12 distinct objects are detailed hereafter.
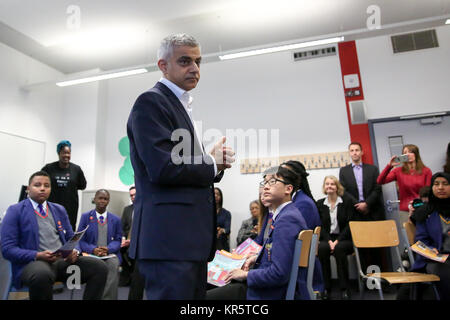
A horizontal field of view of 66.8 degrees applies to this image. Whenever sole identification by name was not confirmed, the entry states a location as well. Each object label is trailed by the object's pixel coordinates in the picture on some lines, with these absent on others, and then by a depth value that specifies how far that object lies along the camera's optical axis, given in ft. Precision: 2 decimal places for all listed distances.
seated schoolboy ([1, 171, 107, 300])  7.97
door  16.20
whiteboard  17.61
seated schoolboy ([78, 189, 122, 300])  11.07
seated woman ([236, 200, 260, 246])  15.98
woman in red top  14.12
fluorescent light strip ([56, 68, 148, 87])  17.44
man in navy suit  3.17
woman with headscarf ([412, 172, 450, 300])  8.54
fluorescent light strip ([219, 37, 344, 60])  15.16
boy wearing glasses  5.29
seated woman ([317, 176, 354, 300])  13.12
